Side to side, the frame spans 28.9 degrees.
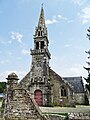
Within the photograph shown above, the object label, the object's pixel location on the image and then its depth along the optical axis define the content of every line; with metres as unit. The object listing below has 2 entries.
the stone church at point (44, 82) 29.22
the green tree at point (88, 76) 19.44
